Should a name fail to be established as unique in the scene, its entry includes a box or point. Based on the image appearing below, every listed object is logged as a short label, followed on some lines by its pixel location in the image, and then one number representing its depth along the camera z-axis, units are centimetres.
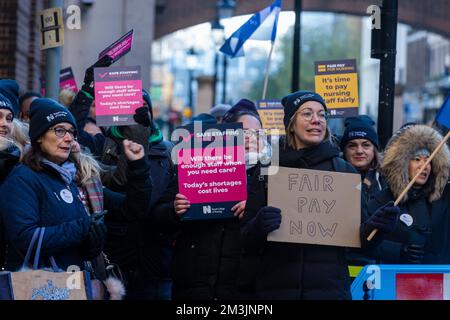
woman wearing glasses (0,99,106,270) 571
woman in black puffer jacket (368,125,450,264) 712
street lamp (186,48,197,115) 3419
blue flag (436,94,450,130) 697
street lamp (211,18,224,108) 2627
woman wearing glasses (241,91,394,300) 587
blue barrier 599
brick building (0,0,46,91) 1546
